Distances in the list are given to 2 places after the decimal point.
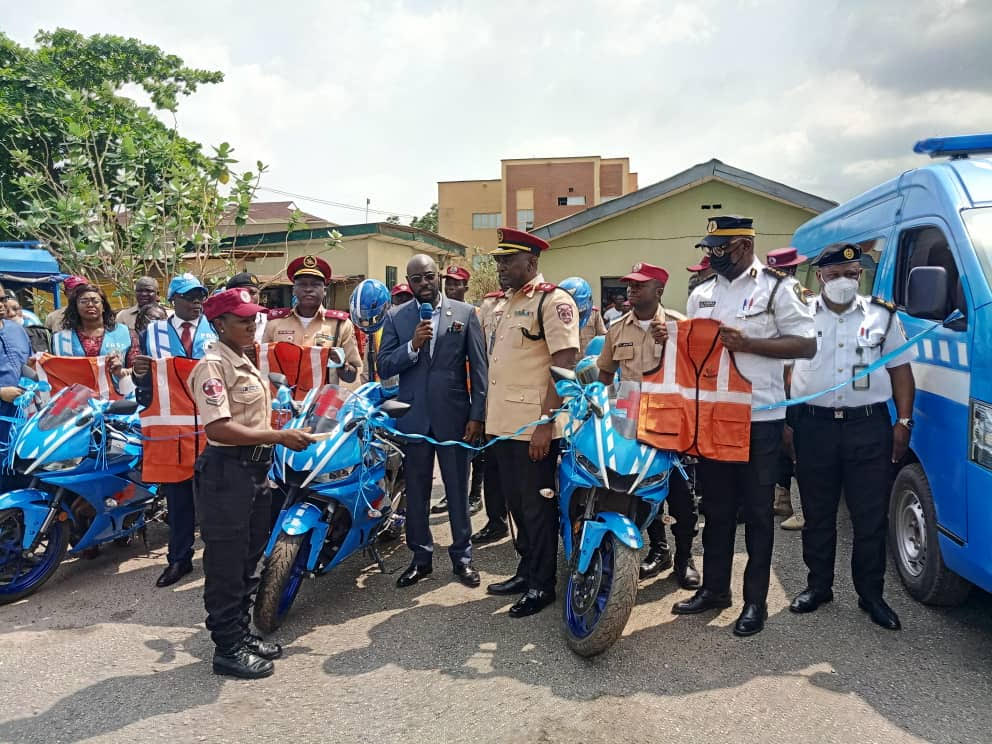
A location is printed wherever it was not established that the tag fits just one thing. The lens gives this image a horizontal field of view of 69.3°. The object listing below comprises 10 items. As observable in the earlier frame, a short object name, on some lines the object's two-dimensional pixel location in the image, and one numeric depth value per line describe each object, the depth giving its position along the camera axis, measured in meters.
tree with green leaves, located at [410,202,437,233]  48.75
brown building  40.31
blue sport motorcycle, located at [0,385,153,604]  4.08
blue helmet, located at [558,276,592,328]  5.89
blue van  3.26
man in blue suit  4.31
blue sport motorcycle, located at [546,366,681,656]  3.17
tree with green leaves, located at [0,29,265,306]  8.66
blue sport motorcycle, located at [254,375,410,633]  3.57
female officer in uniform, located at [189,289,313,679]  3.12
